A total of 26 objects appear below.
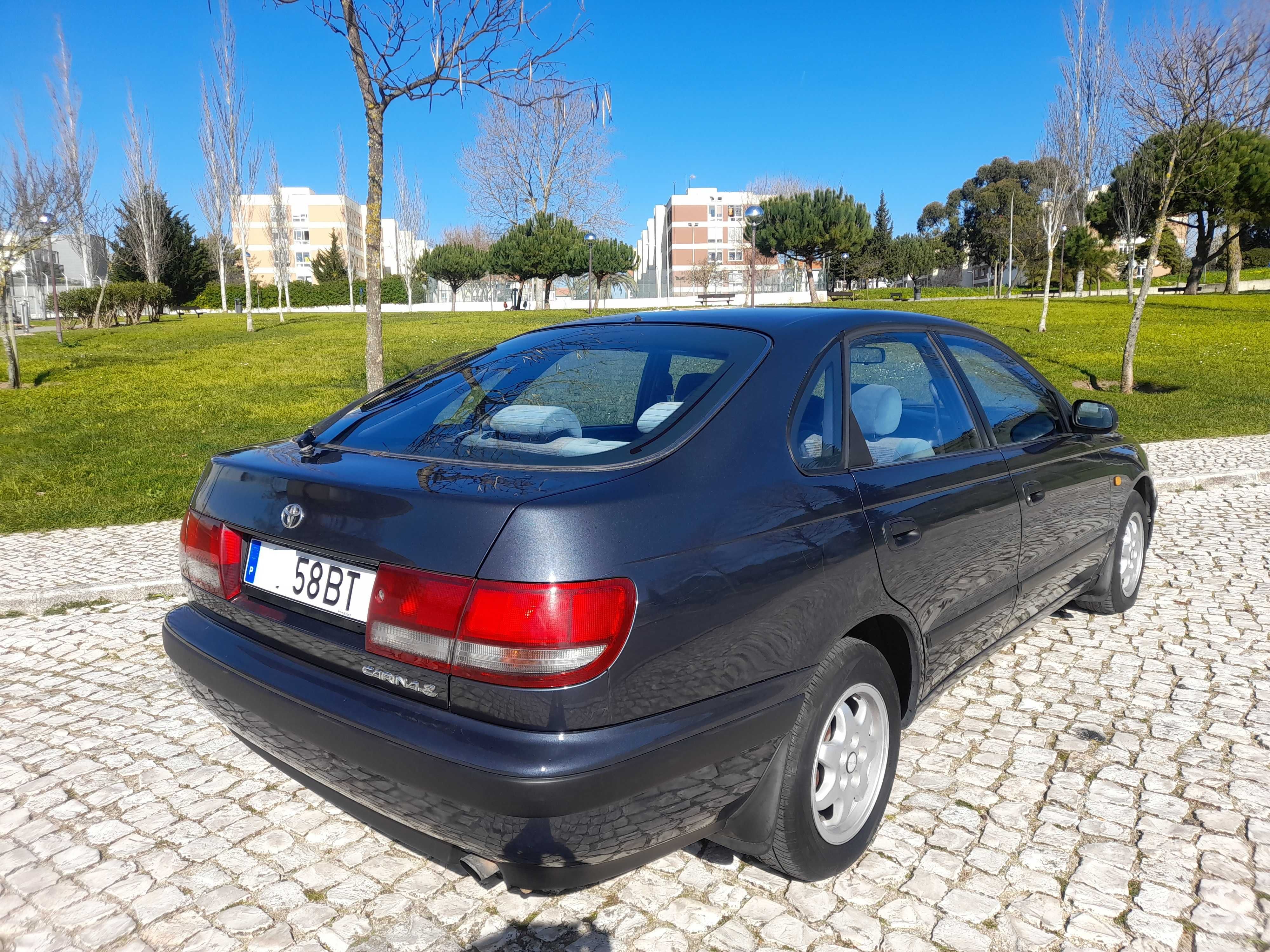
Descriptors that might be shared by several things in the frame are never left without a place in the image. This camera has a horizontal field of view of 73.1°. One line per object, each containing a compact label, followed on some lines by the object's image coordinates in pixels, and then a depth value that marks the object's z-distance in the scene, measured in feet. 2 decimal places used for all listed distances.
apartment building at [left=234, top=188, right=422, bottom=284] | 304.30
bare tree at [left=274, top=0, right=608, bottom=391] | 23.45
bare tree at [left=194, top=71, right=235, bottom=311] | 99.50
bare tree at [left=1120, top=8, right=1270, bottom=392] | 39.91
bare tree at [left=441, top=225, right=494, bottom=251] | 273.13
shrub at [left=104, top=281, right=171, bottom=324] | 113.91
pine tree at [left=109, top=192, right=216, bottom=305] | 143.84
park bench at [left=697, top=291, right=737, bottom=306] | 191.72
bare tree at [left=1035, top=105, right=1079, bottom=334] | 78.38
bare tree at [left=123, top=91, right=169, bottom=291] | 119.14
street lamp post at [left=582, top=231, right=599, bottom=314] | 142.41
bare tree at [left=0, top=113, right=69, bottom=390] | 46.03
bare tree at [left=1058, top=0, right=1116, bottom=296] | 70.23
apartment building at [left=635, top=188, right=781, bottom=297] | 314.14
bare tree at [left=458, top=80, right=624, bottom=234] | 157.48
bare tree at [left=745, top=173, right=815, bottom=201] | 230.89
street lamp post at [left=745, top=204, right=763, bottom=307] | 126.82
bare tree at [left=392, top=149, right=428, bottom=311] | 223.10
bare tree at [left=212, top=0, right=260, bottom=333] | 96.84
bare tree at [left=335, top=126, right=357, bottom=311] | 182.91
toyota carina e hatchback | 5.82
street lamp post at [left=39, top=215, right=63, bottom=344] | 78.23
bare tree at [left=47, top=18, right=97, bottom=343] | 57.88
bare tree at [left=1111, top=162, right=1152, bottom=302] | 65.41
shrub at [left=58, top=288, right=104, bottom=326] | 112.16
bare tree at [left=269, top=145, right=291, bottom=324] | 140.97
